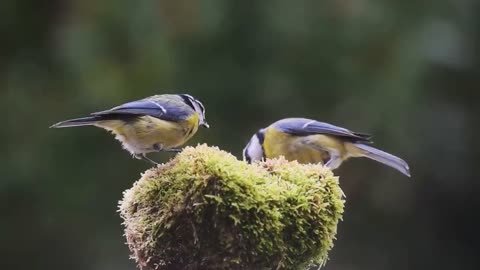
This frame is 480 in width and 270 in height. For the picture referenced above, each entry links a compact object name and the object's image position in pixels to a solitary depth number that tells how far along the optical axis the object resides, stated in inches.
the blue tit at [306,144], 272.4
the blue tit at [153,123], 201.9
